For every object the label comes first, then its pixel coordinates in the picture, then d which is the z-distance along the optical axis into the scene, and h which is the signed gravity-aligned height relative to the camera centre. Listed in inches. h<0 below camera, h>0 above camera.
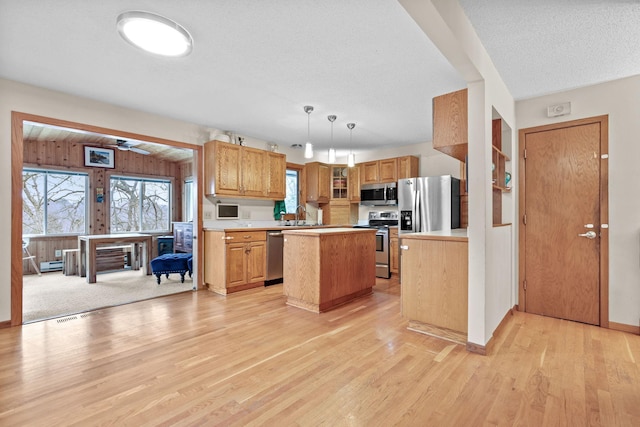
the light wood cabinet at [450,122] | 102.6 +31.6
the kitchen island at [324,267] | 133.1 -25.9
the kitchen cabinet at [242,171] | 177.8 +26.4
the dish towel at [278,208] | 226.1 +3.5
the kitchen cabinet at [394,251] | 207.8 -27.1
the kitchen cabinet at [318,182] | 243.6 +25.0
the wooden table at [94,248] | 200.8 -25.0
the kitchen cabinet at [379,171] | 226.3 +31.6
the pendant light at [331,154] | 158.6 +31.1
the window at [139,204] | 277.0 +8.9
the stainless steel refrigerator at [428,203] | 184.5 +5.3
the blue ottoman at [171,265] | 196.2 -34.0
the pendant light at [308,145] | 147.5 +32.7
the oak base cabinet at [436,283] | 100.7 -25.3
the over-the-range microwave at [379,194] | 224.2 +13.6
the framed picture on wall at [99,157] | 253.8 +48.9
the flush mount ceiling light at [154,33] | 80.2 +51.2
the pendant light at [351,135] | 169.6 +52.2
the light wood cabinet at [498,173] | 114.3 +15.5
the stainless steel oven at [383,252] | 205.5 -27.8
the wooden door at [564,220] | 119.2 -3.7
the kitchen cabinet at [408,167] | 217.9 +33.1
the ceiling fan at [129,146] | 227.6 +53.7
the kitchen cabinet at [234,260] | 166.9 -27.2
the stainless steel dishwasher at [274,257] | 187.9 -28.0
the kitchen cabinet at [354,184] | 247.0 +23.3
